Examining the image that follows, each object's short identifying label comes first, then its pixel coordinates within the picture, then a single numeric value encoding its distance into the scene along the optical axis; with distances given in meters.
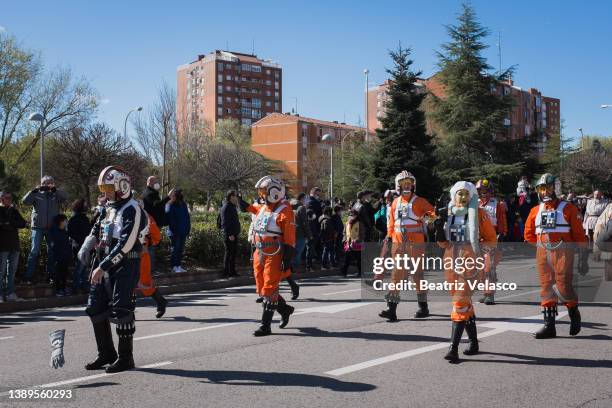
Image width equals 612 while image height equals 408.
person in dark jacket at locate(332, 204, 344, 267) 18.84
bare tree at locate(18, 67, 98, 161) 45.22
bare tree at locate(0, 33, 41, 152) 43.19
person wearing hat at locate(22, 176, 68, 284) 12.94
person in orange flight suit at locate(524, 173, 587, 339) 8.34
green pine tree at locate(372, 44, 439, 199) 31.66
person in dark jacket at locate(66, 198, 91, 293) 12.85
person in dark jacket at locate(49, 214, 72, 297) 12.67
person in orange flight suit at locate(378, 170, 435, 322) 9.75
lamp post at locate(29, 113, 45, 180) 22.81
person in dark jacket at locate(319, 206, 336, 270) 18.25
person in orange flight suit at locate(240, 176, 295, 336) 8.71
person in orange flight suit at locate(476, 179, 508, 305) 11.97
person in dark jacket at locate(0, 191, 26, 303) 11.80
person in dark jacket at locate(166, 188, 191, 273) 15.40
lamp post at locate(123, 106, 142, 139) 41.17
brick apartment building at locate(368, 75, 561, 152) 113.89
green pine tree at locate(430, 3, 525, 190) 40.00
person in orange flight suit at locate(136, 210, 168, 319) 10.07
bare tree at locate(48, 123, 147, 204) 34.66
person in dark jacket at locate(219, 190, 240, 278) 15.60
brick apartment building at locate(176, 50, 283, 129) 125.00
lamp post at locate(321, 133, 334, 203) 36.26
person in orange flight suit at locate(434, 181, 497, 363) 7.11
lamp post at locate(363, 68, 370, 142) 54.56
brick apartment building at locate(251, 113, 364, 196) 103.44
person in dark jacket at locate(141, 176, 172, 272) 13.95
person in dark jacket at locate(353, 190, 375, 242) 16.16
